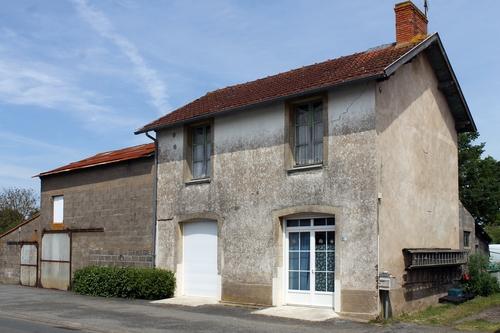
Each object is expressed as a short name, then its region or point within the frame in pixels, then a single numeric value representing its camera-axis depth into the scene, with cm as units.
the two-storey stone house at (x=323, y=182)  1375
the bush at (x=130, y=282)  1734
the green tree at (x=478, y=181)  4297
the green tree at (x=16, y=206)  4247
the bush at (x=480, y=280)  1722
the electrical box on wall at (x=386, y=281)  1293
